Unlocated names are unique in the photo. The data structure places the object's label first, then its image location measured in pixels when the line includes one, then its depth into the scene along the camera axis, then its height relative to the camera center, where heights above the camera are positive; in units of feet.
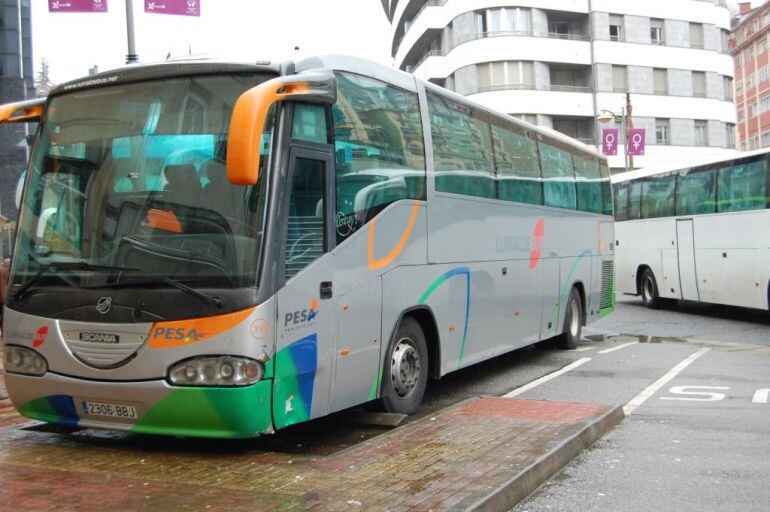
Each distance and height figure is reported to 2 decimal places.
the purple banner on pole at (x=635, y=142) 110.11 +15.36
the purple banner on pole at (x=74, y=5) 41.32 +14.39
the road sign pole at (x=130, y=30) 43.19 +13.54
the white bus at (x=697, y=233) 55.06 +1.48
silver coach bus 18.40 +0.67
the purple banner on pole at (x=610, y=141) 112.57 +16.05
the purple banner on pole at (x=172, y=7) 42.27 +14.41
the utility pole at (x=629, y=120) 117.28 +19.76
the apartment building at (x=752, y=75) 273.75 +61.21
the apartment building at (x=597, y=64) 159.63 +39.75
